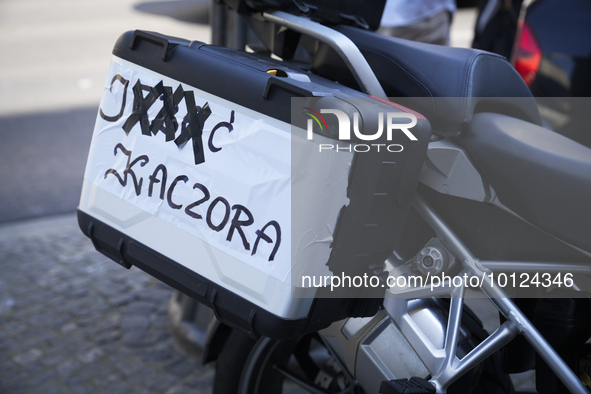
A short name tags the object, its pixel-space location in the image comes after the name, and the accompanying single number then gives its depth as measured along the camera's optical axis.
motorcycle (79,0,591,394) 1.34
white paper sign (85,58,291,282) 1.25
